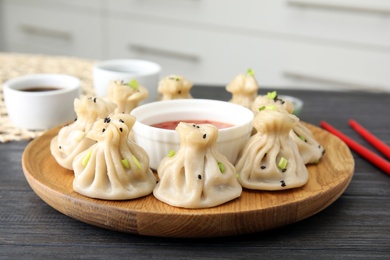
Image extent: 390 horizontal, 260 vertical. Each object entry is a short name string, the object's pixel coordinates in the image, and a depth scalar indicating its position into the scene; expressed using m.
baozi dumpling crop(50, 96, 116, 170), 0.61
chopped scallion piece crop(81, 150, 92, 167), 0.57
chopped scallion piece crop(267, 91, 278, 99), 0.65
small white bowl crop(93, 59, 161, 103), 0.78
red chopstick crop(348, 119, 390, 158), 0.71
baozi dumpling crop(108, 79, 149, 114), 0.66
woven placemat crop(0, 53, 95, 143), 0.94
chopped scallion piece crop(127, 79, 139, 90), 0.68
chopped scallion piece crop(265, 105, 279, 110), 0.60
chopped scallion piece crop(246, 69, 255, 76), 0.71
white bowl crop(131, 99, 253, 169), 0.59
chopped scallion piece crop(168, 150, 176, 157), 0.56
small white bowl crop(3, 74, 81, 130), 0.76
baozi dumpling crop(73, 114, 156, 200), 0.55
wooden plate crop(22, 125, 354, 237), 0.52
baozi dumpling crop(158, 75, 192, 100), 0.70
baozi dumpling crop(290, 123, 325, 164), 0.63
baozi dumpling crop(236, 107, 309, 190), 0.57
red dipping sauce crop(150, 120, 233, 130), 0.65
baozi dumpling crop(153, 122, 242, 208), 0.54
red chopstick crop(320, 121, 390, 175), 0.67
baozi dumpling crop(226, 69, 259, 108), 0.70
